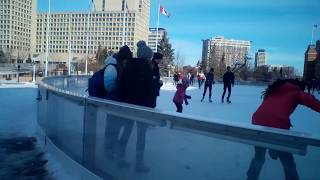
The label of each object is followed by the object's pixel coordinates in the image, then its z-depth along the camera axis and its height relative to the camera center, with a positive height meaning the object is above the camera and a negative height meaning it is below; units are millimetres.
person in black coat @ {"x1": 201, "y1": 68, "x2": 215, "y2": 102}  12553 -407
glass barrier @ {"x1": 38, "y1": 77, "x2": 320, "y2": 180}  1762 -616
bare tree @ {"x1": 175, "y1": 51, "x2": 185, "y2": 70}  64170 +2043
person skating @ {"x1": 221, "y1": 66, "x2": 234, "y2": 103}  11959 -271
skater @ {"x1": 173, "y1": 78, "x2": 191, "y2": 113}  7460 -729
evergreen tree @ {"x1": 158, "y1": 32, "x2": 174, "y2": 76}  45235 +3452
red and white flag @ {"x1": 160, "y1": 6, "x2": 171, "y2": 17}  25333 +5527
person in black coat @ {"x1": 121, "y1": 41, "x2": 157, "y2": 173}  3415 -130
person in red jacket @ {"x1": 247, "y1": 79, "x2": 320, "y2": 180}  2759 -298
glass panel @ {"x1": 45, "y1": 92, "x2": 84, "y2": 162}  3451 -811
